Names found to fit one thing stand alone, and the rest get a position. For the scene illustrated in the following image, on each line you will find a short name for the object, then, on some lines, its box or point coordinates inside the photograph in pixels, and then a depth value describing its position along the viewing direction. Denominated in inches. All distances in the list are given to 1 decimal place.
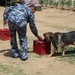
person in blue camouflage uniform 302.0
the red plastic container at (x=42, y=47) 330.6
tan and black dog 322.0
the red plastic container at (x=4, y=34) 404.8
